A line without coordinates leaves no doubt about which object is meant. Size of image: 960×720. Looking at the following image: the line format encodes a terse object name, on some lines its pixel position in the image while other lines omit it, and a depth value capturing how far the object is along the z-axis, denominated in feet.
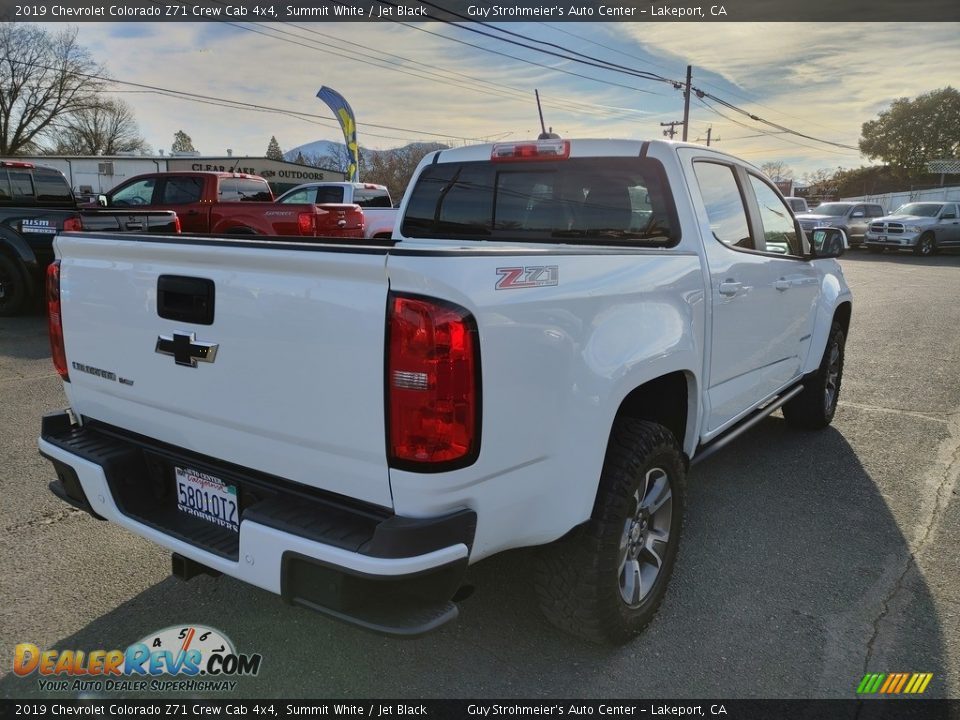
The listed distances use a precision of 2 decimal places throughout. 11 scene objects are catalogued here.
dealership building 133.90
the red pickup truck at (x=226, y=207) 36.60
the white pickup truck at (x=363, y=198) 46.26
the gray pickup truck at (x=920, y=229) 75.20
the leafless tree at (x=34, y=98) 158.10
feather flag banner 96.32
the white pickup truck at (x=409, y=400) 6.11
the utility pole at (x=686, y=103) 136.15
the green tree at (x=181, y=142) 355.21
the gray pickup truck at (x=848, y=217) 77.41
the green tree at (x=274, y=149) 383.53
